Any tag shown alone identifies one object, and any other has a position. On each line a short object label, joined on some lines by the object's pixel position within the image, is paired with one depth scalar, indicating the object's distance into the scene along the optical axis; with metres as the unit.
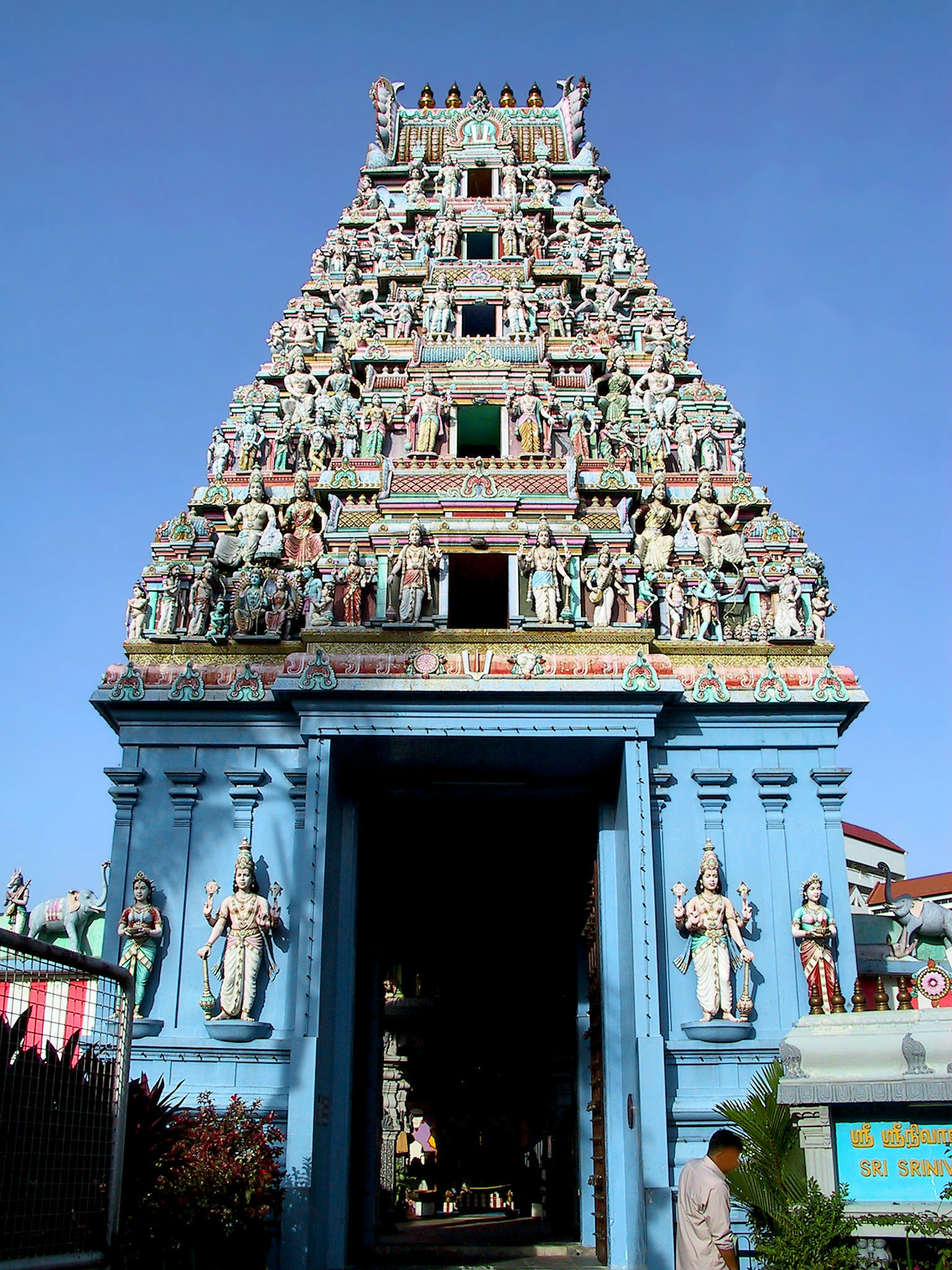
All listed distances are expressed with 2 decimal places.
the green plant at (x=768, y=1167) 10.32
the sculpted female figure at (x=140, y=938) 14.41
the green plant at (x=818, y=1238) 8.84
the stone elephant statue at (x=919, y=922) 15.76
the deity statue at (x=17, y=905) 15.66
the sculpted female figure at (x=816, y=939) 14.16
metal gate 6.87
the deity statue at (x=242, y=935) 14.15
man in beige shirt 7.24
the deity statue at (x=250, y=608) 15.96
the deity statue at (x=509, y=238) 21.59
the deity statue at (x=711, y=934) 14.05
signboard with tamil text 8.95
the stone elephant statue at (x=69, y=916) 15.55
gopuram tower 14.11
